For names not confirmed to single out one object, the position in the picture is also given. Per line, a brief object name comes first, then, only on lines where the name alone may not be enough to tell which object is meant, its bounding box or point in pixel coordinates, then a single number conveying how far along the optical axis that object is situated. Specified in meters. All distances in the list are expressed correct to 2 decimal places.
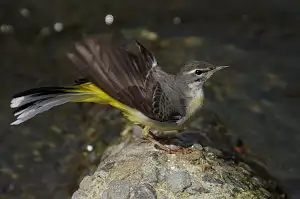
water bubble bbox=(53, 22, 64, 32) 10.80
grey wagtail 5.56
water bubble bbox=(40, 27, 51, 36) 10.70
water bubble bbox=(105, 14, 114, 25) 10.91
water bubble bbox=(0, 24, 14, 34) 10.72
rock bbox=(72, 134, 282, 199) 6.13
